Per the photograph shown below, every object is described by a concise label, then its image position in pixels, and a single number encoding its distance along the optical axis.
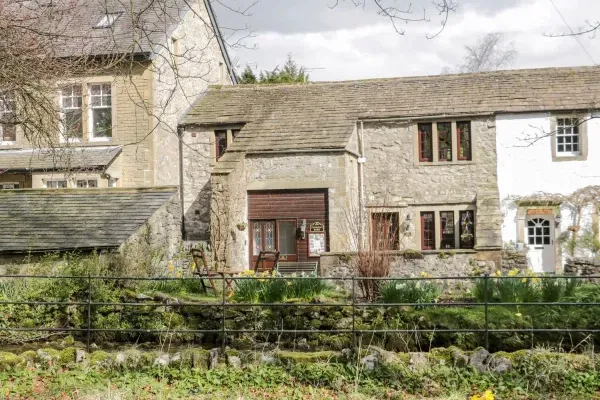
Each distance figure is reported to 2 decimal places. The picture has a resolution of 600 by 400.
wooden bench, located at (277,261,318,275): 23.42
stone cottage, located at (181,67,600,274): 23.59
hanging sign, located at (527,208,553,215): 24.38
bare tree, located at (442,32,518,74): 57.94
